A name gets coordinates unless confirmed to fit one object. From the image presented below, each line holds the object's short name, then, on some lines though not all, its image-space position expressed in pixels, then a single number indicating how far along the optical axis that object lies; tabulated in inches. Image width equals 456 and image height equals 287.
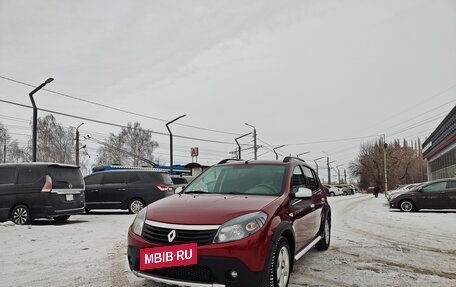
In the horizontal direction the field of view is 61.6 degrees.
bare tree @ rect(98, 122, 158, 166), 2490.2
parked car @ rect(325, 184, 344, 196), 2197.3
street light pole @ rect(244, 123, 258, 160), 1802.4
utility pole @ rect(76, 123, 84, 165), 1463.3
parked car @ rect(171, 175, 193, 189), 796.0
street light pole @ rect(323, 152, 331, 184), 3336.4
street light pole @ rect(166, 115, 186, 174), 1128.2
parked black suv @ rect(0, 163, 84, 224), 404.2
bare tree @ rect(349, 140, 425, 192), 3287.4
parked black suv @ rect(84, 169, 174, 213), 573.3
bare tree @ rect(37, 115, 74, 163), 2143.2
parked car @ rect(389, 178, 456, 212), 616.1
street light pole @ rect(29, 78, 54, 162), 664.4
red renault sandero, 136.9
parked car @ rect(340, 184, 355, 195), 2317.9
